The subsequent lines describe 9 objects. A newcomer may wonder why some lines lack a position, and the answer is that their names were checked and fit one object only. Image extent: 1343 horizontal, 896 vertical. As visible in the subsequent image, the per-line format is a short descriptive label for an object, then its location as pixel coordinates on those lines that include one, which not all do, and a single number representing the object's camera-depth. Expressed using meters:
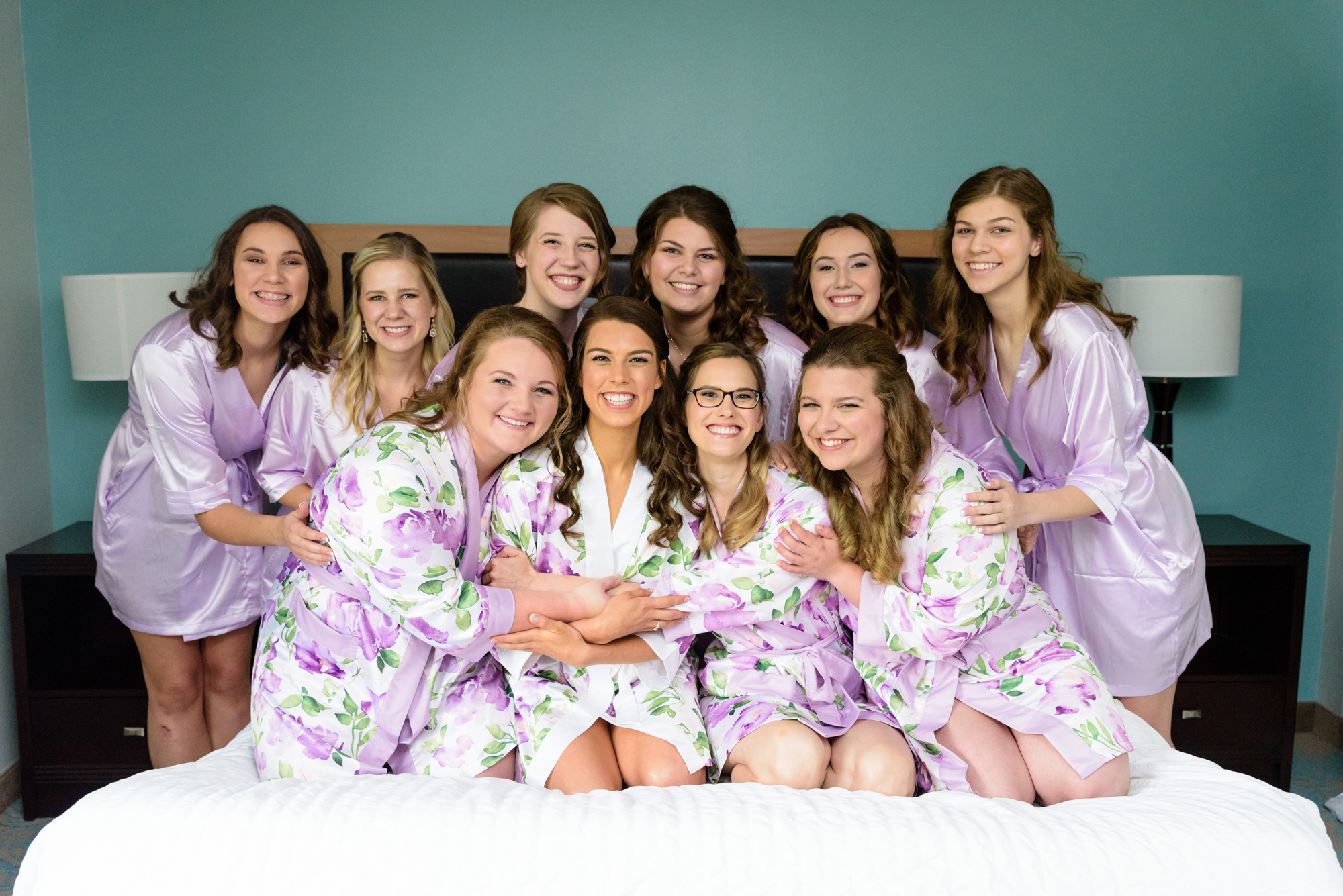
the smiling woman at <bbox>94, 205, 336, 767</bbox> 2.12
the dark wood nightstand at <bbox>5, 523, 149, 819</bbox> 2.36
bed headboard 2.70
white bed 1.25
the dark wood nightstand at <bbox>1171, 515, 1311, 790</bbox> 2.52
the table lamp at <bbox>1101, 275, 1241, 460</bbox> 2.55
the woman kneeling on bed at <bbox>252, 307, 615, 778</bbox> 1.59
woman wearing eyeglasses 1.71
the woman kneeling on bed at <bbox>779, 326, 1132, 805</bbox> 1.64
